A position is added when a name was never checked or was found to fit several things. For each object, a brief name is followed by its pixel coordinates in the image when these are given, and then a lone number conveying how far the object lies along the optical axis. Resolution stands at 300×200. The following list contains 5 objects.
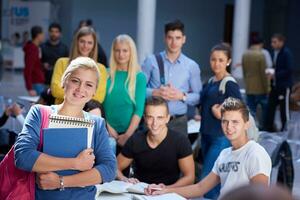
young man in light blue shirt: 5.15
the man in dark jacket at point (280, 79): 9.71
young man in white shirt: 3.41
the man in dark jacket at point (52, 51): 8.35
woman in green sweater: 4.85
